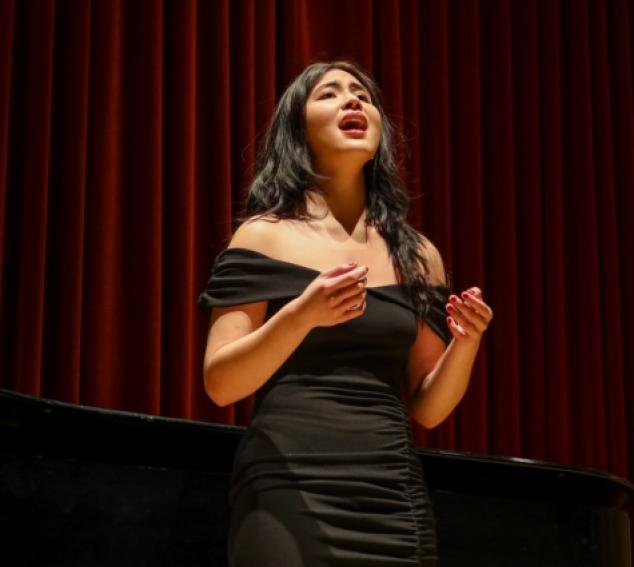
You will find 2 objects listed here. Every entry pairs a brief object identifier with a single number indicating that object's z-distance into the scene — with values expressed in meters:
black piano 4.31
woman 4.00
